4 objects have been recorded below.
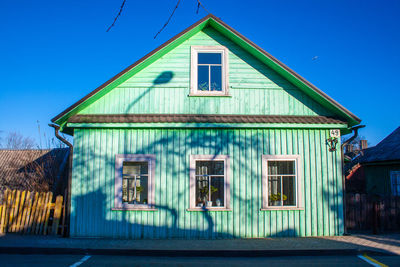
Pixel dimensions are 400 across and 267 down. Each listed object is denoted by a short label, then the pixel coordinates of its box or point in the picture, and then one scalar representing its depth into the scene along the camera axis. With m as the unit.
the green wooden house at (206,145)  9.52
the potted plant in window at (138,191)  10.29
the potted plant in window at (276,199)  10.00
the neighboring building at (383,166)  15.61
